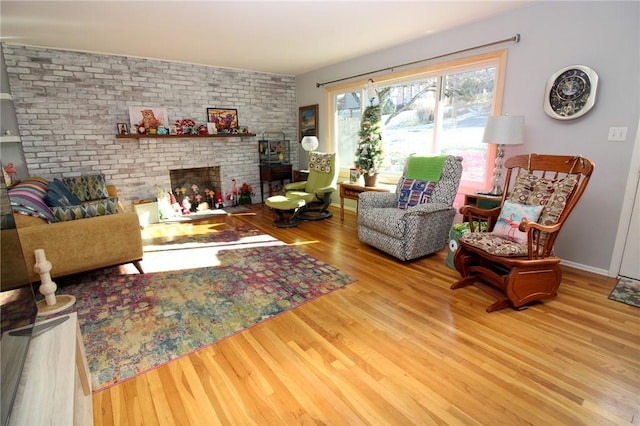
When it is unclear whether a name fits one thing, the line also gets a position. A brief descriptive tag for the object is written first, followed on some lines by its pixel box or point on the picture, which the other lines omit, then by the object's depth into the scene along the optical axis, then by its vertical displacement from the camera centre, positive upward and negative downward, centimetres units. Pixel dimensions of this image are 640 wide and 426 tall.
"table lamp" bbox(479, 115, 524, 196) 279 +15
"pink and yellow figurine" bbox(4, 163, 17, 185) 356 -18
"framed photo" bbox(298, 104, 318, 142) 569 +54
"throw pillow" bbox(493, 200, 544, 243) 232 -55
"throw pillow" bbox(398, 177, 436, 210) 323 -47
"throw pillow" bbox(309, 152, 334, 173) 464 -19
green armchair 426 -66
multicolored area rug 185 -115
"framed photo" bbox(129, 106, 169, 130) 451 +52
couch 230 -61
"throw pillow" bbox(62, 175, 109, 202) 396 -44
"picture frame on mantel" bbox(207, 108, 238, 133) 522 +55
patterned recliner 292 -73
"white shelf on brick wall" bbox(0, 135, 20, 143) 346 +18
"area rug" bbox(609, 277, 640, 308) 228 -113
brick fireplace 528 -57
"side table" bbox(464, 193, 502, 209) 290 -52
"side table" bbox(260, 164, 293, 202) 557 -43
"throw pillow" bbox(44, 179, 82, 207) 276 -40
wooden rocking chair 213 -69
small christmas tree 415 +7
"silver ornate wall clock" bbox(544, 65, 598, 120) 256 +45
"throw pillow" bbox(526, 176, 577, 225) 221 -37
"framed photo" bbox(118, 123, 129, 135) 441 +33
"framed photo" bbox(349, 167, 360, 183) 439 -37
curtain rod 296 +105
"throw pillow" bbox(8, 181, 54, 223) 231 -36
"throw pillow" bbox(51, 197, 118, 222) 246 -47
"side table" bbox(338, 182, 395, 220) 400 -54
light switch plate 248 +9
